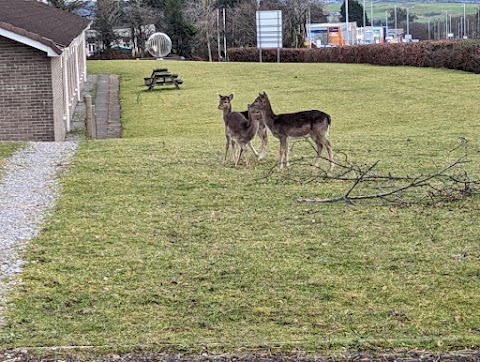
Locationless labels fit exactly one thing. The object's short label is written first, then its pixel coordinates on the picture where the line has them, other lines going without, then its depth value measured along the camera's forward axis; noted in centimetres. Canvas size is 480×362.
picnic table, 3622
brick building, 1844
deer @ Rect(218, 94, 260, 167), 1305
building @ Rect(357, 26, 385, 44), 10411
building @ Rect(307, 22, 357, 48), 8669
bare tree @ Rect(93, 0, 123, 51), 7075
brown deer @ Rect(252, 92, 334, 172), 1279
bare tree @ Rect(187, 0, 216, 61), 7319
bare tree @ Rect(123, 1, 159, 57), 7456
